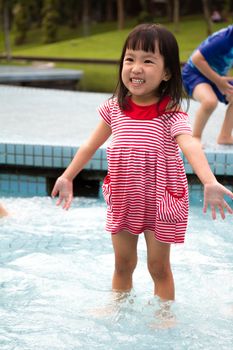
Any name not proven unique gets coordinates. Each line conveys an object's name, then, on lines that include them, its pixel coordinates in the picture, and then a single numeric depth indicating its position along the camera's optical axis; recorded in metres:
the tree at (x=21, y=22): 45.65
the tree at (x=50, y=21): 43.28
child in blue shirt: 6.16
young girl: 3.16
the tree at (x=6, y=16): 27.08
